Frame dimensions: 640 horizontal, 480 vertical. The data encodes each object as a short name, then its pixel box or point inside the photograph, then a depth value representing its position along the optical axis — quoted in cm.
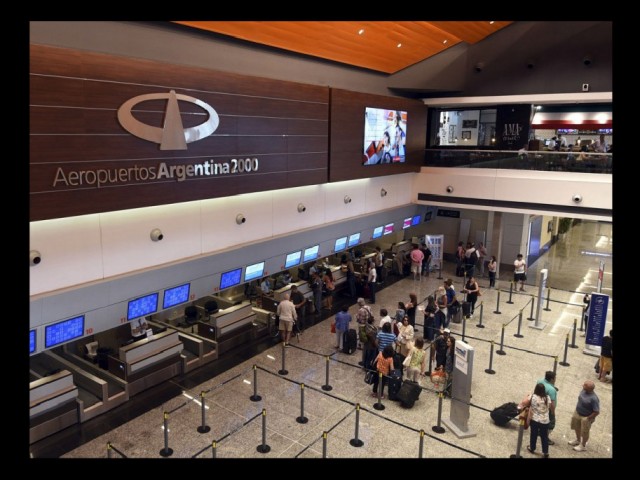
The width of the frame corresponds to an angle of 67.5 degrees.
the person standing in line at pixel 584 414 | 762
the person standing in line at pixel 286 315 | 1170
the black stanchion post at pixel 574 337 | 1180
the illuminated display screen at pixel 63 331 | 803
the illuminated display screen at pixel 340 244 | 1471
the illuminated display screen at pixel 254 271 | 1173
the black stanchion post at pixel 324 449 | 676
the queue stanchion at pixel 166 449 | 756
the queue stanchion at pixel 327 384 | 975
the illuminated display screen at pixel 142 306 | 927
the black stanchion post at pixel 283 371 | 1054
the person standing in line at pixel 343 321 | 1150
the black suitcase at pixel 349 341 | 1137
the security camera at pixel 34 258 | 764
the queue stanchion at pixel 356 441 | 789
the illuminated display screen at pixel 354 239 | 1540
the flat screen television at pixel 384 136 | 1473
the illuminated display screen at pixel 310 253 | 1357
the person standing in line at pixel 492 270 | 1697
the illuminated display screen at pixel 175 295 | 987
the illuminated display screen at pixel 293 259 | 1291
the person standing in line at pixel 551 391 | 757
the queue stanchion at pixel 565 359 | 1091
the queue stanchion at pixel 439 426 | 833
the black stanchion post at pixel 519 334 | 1245
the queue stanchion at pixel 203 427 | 828
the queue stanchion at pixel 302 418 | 861
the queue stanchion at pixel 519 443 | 738
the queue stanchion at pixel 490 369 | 1061
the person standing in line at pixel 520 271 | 1662
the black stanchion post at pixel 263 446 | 770
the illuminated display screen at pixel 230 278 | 1105
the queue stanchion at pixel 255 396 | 938
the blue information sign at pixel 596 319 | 1123
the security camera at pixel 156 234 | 947
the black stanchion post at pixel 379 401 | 908
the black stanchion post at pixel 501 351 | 1152
